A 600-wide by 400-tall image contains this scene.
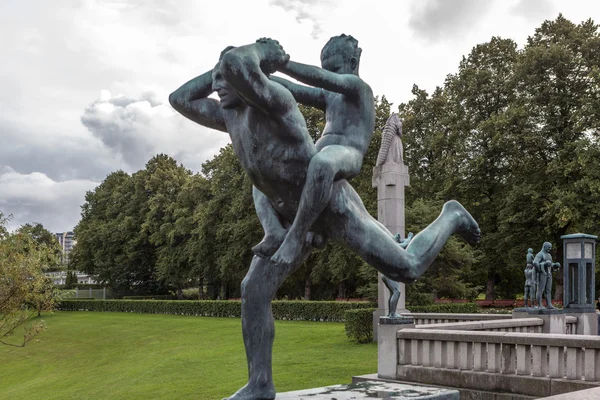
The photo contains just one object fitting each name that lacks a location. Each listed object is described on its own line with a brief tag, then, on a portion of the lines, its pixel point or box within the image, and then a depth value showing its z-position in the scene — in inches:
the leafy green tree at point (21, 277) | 652.1
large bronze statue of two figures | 128.7
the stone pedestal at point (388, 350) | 377.7
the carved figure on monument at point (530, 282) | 594.5
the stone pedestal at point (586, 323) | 628.7
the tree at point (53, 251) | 725.3
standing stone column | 663.8
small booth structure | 644.7
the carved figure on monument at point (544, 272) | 598.9
